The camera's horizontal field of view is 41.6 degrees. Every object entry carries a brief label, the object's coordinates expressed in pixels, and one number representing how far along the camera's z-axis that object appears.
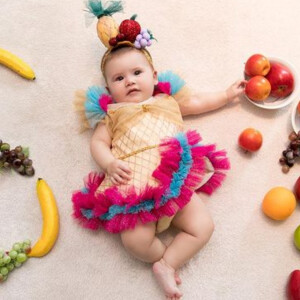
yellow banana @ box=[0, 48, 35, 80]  1.42
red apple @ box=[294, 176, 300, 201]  1.24
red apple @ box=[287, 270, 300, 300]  1.13
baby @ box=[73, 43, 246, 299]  1.13
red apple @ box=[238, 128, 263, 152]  1.28
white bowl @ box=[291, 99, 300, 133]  1.32
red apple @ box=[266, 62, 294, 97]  1.31
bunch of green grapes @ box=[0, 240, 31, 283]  1.20
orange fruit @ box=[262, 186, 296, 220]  1.19
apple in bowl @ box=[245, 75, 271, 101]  1.30
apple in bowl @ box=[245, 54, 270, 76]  1.32
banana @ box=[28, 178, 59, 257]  1.23
